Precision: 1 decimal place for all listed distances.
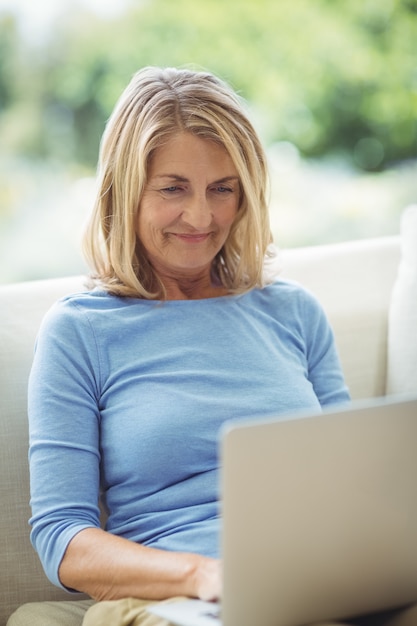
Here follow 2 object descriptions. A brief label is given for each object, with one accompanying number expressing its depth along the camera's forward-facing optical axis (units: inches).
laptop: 85.9
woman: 95.7
